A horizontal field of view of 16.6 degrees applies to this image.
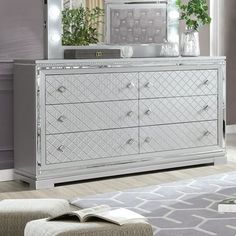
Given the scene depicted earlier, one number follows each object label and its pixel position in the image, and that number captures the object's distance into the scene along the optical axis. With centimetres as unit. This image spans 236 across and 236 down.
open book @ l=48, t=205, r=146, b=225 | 372
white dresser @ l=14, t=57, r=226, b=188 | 623
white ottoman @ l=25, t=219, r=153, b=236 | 358
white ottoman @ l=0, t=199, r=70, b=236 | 406
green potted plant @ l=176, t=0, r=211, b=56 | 744
